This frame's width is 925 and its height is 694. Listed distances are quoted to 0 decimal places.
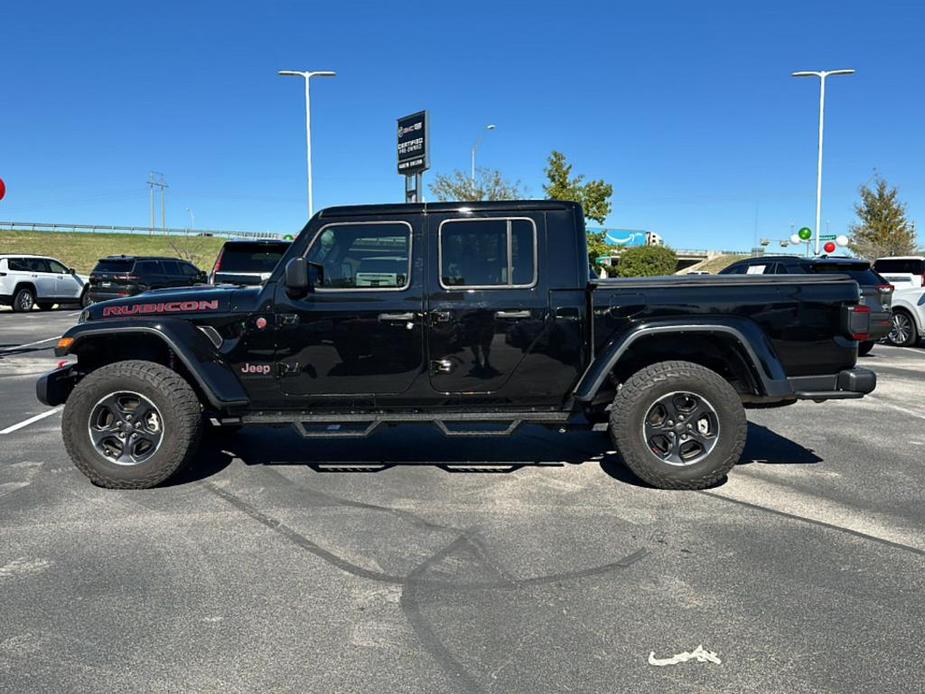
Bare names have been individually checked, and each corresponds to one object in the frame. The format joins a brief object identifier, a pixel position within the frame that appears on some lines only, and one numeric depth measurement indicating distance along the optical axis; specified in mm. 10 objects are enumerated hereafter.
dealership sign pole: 19500
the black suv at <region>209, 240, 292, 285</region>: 11617
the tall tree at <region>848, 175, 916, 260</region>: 34406
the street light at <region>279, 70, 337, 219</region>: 27438
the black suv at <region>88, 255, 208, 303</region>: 20297
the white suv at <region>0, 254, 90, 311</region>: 21141
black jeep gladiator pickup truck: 4680
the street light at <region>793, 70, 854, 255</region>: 27234
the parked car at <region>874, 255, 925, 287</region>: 17156
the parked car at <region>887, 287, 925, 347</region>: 13023
